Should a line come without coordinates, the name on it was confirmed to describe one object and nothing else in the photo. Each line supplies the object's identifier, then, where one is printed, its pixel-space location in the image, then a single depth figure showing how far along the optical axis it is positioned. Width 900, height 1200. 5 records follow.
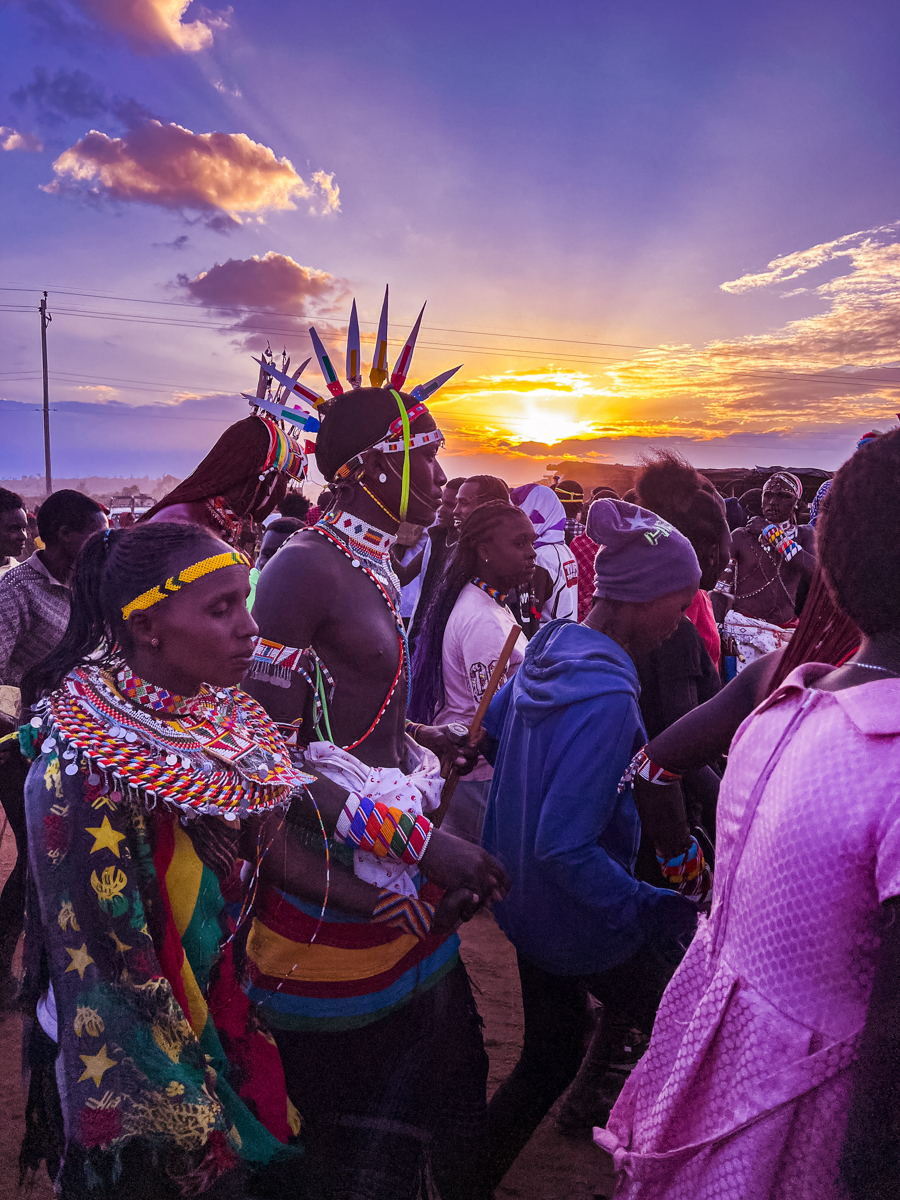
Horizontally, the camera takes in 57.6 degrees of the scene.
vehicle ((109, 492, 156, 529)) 19.97
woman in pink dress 1.10
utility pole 37.97
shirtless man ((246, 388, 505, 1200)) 2.04
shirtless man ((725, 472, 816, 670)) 6.73
